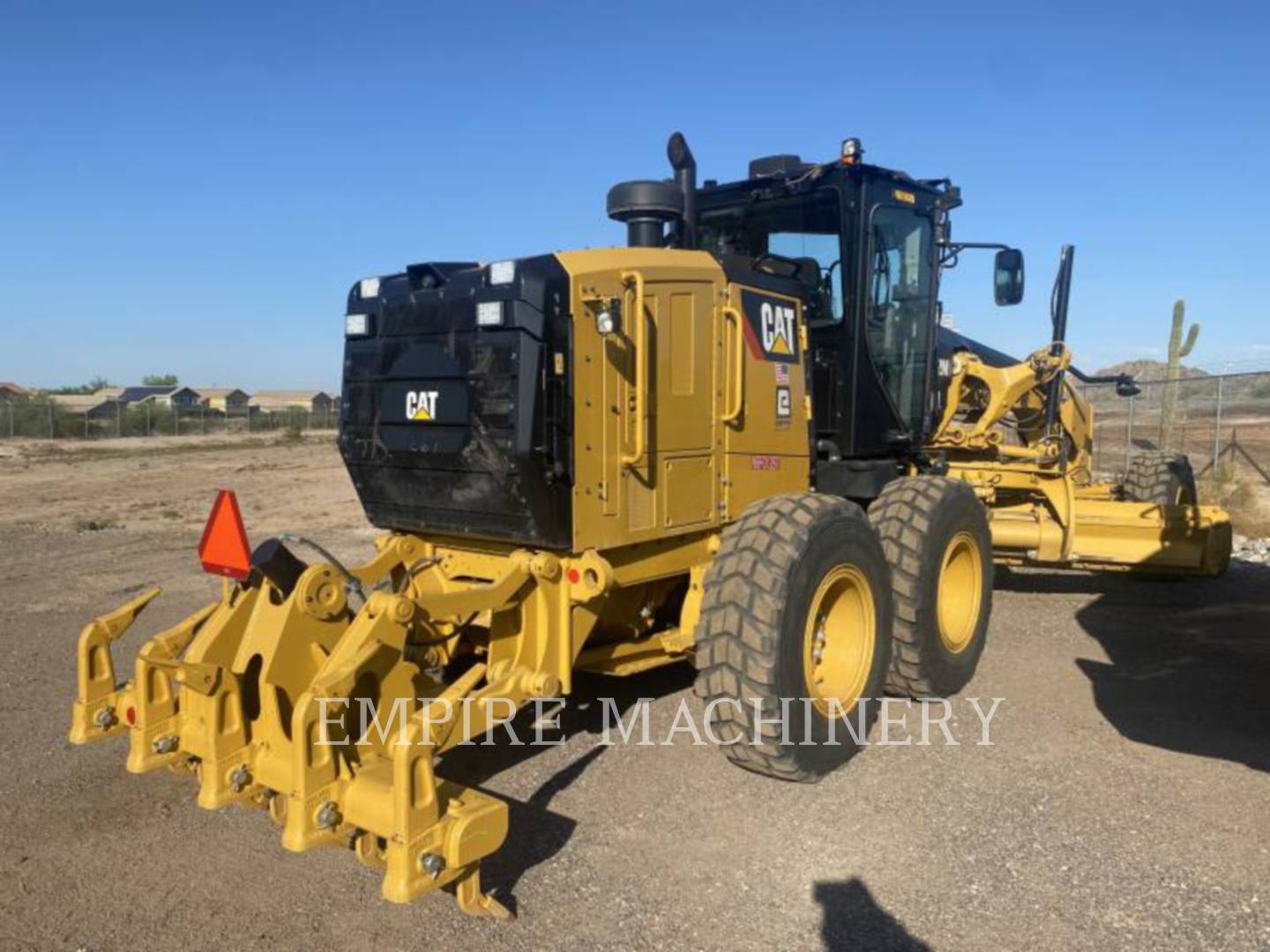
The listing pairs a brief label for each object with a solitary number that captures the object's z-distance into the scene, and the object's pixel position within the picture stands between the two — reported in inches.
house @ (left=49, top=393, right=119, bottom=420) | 1643.7
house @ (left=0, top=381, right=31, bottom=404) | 2828.5
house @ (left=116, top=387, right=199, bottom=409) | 2903.1
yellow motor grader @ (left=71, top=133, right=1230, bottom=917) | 146.6
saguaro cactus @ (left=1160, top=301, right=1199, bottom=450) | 708.7
